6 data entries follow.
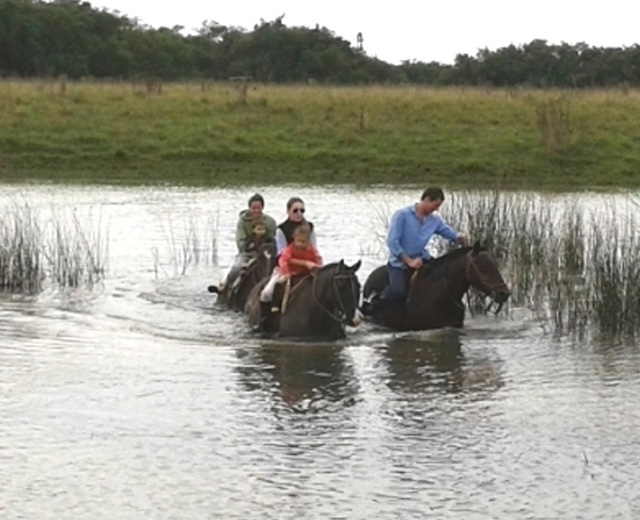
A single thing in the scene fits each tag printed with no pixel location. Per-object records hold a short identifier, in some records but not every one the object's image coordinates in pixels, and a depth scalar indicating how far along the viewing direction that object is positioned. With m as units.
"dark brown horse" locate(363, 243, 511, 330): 15.98
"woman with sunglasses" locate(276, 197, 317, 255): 16.59
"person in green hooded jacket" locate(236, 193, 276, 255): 18.47
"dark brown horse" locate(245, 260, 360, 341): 15.17
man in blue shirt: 16.55
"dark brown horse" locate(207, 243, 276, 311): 17.72
